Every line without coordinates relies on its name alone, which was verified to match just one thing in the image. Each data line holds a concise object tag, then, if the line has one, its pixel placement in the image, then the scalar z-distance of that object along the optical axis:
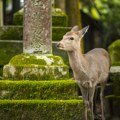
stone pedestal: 12.98
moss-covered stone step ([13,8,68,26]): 16.78
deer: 12.42
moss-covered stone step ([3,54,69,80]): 12.70
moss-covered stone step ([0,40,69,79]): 15.66
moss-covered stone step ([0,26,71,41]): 16.19
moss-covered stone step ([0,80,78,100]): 12.38
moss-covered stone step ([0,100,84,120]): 12.10
